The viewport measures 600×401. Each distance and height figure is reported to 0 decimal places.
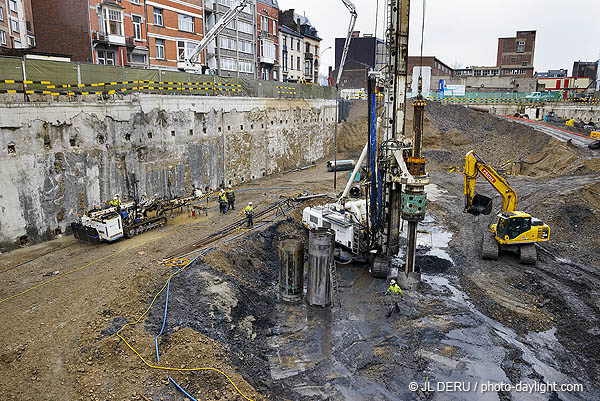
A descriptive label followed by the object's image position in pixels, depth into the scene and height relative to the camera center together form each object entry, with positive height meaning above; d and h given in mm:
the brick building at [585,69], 88125 +9467
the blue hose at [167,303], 9836 -5822
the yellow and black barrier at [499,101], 57625 +2067
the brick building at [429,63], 74319 +9244
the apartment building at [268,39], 50500 +9372
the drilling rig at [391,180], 16578 -2565
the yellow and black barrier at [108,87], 18266 +1519
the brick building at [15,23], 32781 +7604
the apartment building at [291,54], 56656 +8543
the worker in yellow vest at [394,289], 16253 -6583
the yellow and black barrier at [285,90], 37091 +2312
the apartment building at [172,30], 35938 +7628
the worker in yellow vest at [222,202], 23188 -4655
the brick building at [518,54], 79812 +11629
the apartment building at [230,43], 42391 +7828
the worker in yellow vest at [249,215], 20953 -4863
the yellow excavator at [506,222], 19625 -4889
